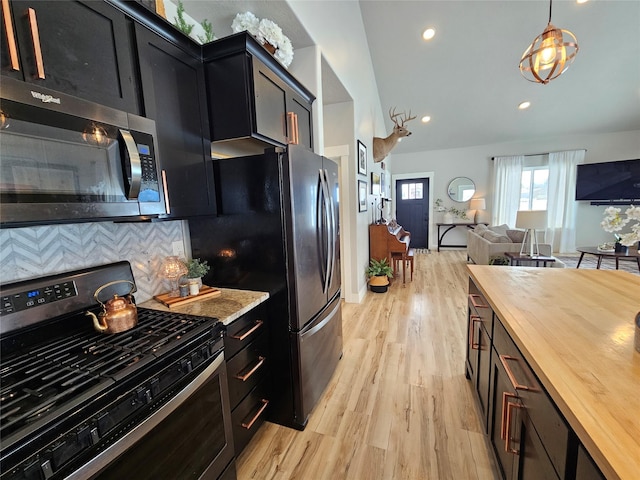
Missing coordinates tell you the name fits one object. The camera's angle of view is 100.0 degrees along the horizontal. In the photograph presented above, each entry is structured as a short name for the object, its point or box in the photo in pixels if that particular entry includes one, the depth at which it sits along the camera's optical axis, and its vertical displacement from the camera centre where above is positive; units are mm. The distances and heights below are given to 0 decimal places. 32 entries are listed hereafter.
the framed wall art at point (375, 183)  4716 +383
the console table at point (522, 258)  3789 -838
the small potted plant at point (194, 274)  1511 -367
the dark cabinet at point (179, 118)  1188 +455
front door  7848 -136
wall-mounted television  5891 +369
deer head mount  4707 +1032
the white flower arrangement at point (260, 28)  1659 +1121
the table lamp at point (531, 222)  3687 -313
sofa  4316 -746
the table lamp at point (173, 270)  1473 -324
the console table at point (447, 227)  7293 -705
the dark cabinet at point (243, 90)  1449 +670
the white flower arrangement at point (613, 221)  2979 -268
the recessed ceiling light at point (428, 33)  4021 +2551
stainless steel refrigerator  1497 -240
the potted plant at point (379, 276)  4121 -1097
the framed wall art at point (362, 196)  3717 +128
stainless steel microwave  743 +178
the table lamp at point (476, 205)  7035 -101
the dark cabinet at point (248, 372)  1345 -879
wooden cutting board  1398 -474
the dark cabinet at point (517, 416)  687 -737
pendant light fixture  2346 +1308
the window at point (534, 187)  6773 +298
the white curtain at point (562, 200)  6480 -47
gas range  618 -470
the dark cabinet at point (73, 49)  774 +546
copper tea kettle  1050 -412
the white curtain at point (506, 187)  6852 +326
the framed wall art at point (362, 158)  3672 +661
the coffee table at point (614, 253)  4176 -895
